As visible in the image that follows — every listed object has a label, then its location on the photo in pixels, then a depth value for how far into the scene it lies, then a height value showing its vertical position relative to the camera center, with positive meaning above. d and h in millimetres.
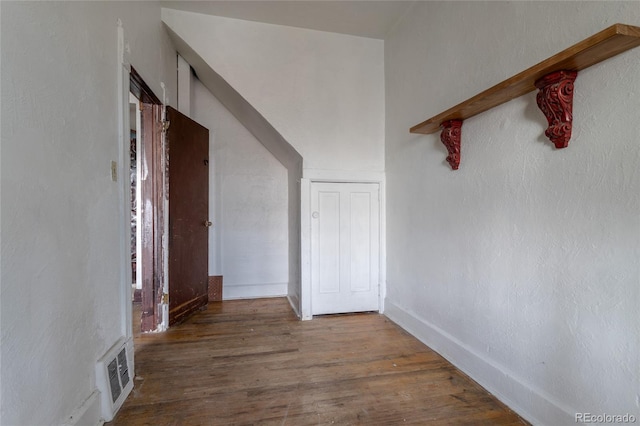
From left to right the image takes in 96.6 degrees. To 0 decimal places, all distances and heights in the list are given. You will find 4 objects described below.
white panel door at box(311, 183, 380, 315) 3016 -377
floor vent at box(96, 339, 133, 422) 1516 -928
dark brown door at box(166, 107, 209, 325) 2762 -6
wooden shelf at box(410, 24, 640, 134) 1039 +637
